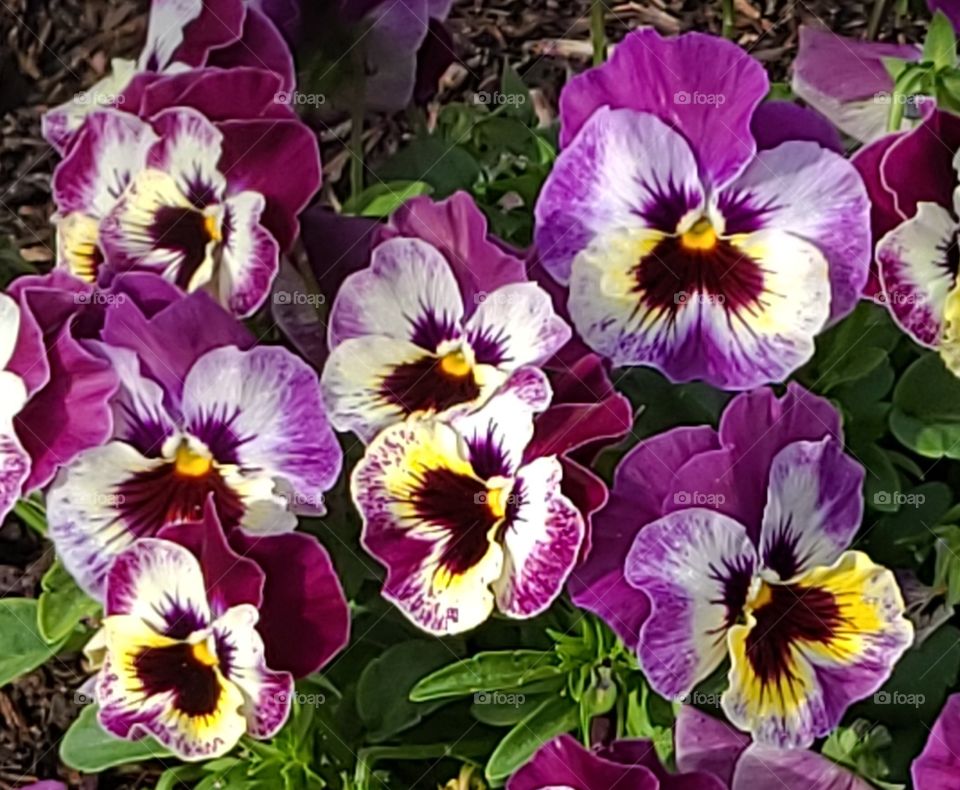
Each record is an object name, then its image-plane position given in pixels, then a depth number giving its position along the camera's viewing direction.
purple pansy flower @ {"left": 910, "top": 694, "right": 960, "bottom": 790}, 0.36
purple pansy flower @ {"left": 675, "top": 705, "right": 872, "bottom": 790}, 0.37
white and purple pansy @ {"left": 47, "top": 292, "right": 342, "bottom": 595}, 0.36
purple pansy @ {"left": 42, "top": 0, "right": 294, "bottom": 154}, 0.38
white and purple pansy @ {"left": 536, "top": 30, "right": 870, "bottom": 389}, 0.35
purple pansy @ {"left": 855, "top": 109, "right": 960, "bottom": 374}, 0.35
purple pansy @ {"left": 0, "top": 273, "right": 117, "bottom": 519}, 0.36
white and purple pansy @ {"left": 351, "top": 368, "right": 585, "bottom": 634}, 0.35
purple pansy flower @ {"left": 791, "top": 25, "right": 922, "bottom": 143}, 0.40
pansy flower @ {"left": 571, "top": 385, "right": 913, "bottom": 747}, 0.35
